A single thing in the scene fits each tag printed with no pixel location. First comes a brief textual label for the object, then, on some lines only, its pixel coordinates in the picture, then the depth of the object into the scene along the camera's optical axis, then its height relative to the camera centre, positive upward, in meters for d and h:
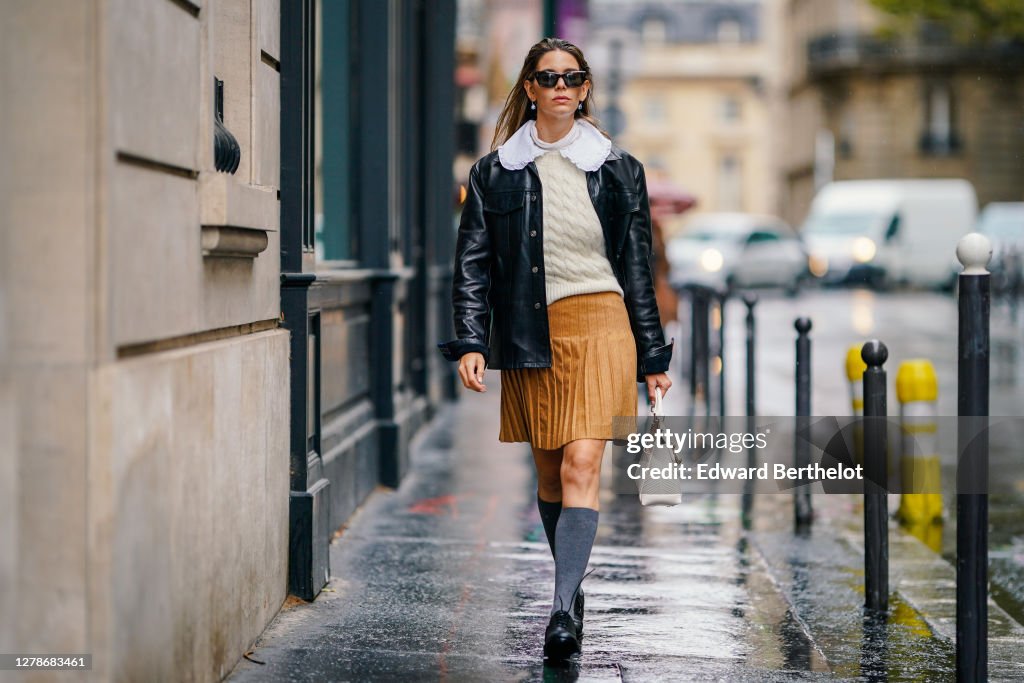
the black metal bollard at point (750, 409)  13.26 -0.56
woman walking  8.30 +0.06
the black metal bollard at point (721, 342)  17.04 -0.24
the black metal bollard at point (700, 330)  21.52 -0.18
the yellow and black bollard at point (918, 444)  13.40 -0.70
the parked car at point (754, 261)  58.56 +1.07
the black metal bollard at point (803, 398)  12.61 -0.43
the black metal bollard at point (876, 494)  9.73 -0.69
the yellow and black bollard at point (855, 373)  14.29 -0.35
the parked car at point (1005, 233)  56.05 +1.89
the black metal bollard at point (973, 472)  7.33 -0.47
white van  62.88 +1.61
